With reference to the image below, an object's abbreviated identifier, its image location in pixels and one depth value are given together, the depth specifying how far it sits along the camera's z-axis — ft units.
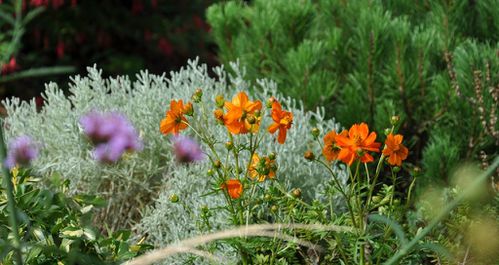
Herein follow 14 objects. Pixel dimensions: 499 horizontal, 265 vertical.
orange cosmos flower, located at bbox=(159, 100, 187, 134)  7.54
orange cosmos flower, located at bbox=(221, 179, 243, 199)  7.27
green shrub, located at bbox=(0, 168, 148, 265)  7.79
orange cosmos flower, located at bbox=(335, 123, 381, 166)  7.15
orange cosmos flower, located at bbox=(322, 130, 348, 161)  7.35
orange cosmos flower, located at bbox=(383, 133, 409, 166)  7.40
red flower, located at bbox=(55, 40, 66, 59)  19.11
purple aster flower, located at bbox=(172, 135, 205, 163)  10.16
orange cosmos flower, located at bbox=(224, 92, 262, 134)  7.34
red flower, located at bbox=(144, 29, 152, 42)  21.43
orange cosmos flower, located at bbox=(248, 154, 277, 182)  7.27
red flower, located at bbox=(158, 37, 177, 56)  21.25
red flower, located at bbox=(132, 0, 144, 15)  20.85
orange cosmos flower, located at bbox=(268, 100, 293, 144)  7.35
